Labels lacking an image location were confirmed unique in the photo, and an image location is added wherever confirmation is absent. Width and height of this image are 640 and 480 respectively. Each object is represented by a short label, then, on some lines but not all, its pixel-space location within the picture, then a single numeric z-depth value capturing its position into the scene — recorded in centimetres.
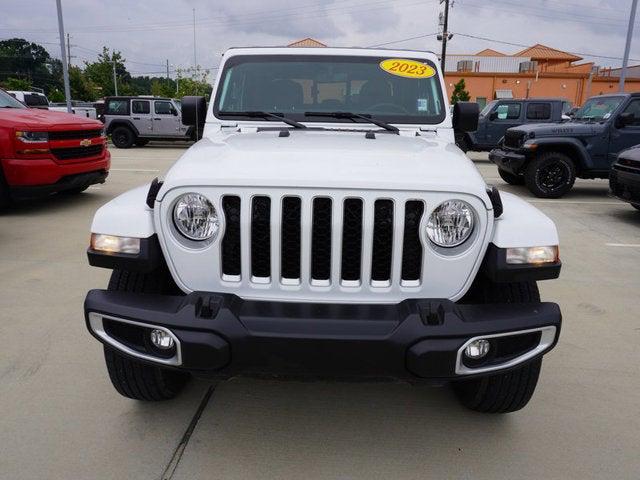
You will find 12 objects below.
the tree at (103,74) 4300
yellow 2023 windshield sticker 352
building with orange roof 3956
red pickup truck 649
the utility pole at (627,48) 2050
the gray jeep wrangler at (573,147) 880
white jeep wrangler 189
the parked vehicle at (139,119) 1736
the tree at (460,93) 3481
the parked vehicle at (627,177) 666
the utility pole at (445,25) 2958
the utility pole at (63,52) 1669
